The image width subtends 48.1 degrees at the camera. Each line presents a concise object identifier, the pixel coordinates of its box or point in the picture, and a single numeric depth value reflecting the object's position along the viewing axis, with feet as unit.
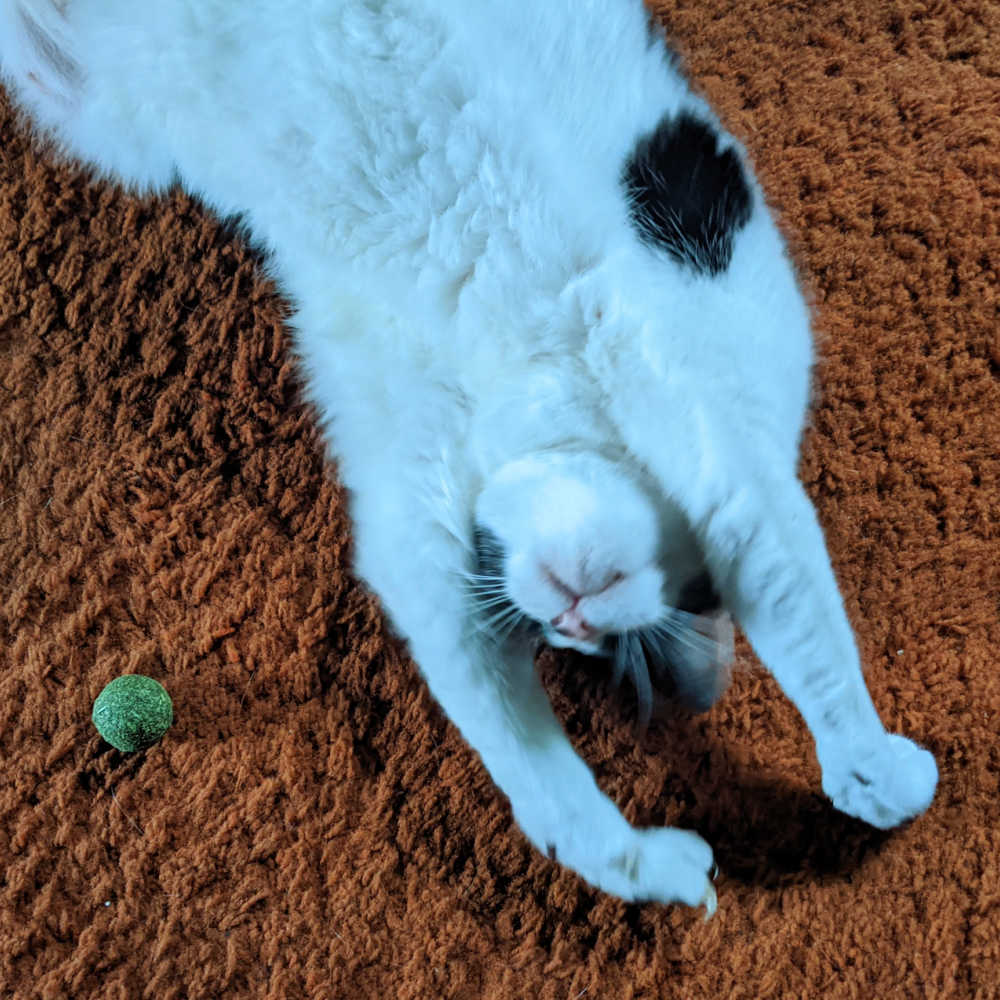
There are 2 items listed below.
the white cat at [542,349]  1.12
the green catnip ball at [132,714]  1.28
